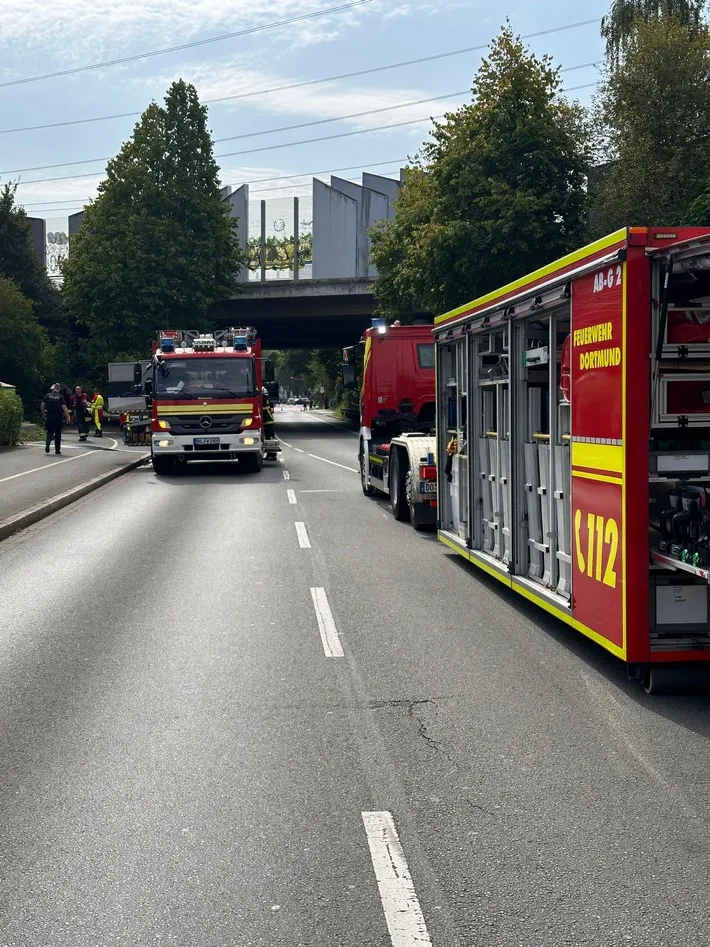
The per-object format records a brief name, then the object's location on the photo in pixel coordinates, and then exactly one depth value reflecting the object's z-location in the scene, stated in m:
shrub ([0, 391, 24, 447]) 33.41
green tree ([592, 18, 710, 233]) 32.91
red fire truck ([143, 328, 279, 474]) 24.30
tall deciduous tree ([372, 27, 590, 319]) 35.66
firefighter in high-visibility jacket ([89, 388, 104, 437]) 44.09
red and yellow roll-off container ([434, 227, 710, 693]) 6.54
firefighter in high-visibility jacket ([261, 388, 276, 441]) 29.64
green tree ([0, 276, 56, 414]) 57.31
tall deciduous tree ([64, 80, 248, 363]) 55.78
